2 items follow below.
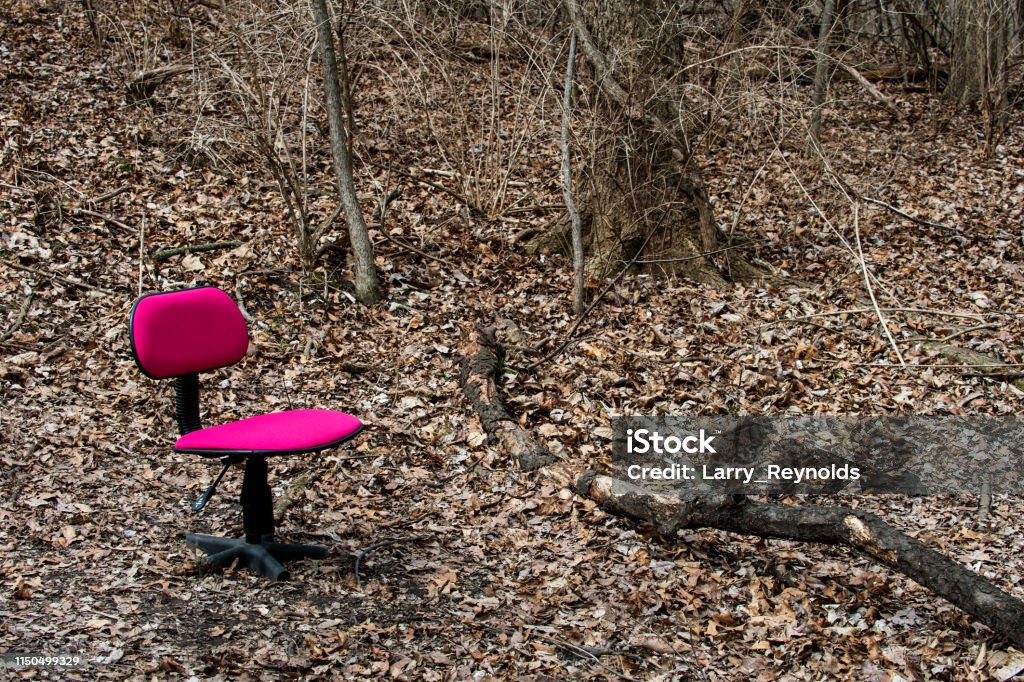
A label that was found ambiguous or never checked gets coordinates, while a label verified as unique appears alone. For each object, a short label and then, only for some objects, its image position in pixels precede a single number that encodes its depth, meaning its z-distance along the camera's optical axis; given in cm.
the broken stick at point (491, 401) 524
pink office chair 359
